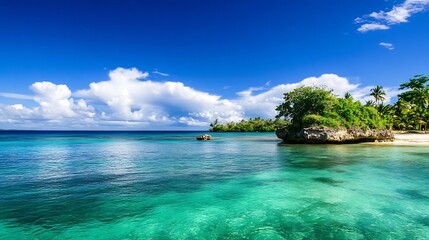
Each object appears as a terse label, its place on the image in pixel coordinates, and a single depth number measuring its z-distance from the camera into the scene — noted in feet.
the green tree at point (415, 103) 220.64
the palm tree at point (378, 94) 264.52
